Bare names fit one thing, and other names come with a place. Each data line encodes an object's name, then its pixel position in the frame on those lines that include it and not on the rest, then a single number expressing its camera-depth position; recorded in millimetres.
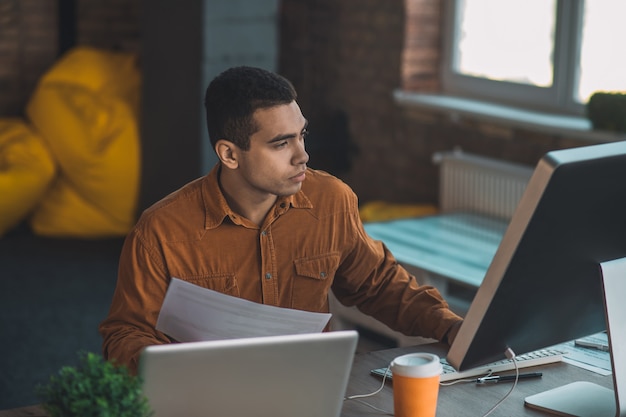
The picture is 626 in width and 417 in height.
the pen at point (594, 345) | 3189
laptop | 2470
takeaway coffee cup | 2725
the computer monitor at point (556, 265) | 2512
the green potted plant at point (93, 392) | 2393
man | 3099
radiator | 5367
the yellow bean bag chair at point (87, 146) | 7010
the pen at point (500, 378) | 2980
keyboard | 3000
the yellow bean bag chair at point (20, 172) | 6762
